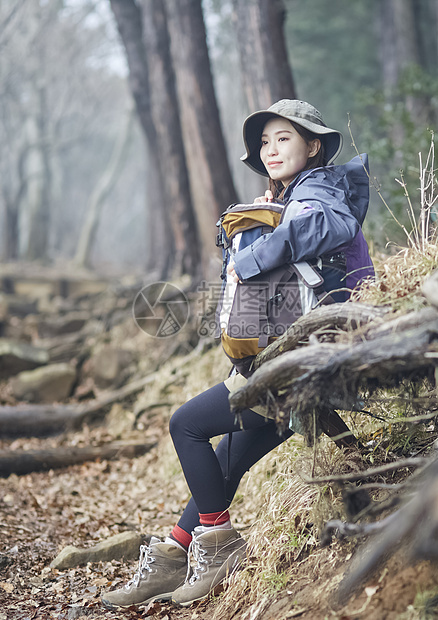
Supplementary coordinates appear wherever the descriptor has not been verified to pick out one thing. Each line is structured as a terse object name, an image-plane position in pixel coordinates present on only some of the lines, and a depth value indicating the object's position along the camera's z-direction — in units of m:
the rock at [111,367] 7.99
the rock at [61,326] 10.64
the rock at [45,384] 7.74
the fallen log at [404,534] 1.72
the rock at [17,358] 8.17
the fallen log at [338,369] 2.09
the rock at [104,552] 3.69
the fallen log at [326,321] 2.33
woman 2.54
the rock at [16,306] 11.88
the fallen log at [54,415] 6.62
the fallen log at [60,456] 5.55
